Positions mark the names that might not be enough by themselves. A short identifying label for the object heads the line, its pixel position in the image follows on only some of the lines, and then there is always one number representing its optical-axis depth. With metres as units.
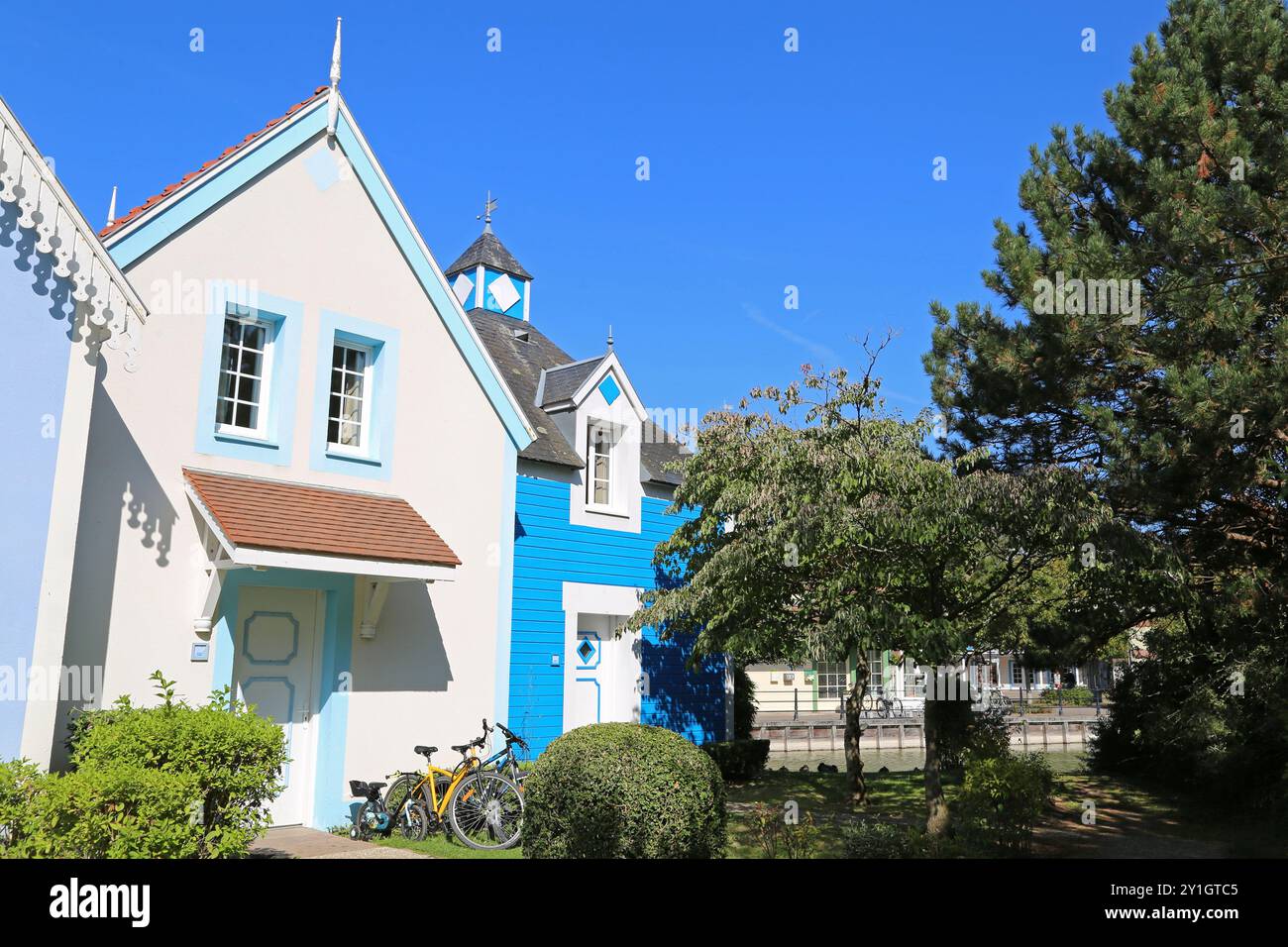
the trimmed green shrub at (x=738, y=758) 16.83
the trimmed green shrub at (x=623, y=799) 7.77
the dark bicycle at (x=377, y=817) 10.60
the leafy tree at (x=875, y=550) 10.19
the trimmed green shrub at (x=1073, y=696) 53.63
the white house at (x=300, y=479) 10.16
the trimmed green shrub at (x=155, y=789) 6.84
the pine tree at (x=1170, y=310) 11.02
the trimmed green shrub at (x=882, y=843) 8.93
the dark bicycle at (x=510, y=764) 11.11
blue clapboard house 14.31
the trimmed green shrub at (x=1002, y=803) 10.17
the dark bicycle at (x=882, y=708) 42.24
